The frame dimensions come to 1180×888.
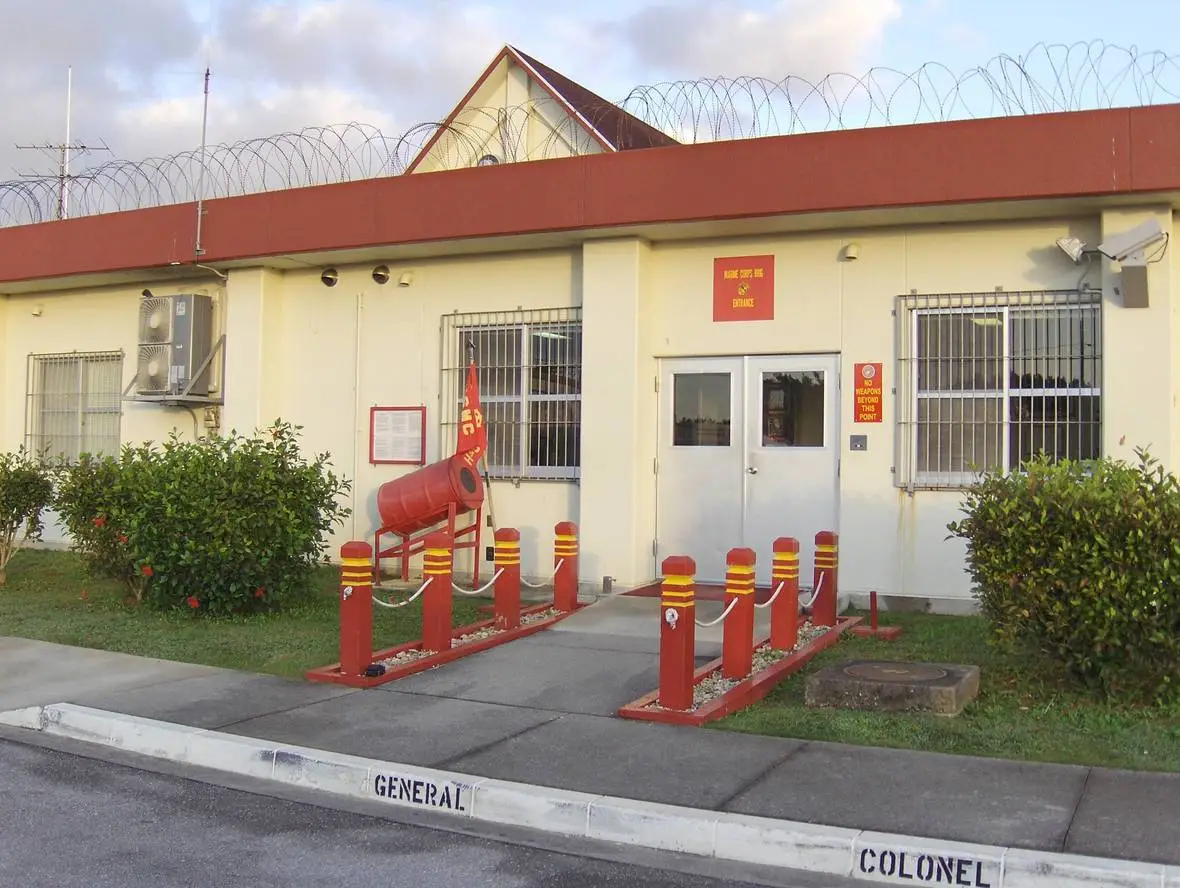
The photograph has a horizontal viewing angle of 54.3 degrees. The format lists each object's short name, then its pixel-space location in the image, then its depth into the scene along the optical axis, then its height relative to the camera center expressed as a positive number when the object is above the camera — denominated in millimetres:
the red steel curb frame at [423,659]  8492 -1469
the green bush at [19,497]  13031 -347
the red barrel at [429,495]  12062 -243
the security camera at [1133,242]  9734 +2049
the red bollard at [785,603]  8977 -984
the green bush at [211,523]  10594 -502
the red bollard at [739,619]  7984 -990
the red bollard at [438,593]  9078 -964
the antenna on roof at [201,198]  14164 +3343
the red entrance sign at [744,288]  11789 +1949
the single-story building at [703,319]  10258 +1663
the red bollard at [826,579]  9891 -871
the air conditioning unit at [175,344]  14508 +1593
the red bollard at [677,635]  7297 -1009
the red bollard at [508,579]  10172 -937
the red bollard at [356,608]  8453 -1012
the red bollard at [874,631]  9617 -1289
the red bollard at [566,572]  10883 -937
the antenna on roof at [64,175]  15742 +4042
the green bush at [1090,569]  6875 -538
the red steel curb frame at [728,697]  7230 -1464
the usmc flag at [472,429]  12414 +474
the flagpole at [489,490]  12844 -189
